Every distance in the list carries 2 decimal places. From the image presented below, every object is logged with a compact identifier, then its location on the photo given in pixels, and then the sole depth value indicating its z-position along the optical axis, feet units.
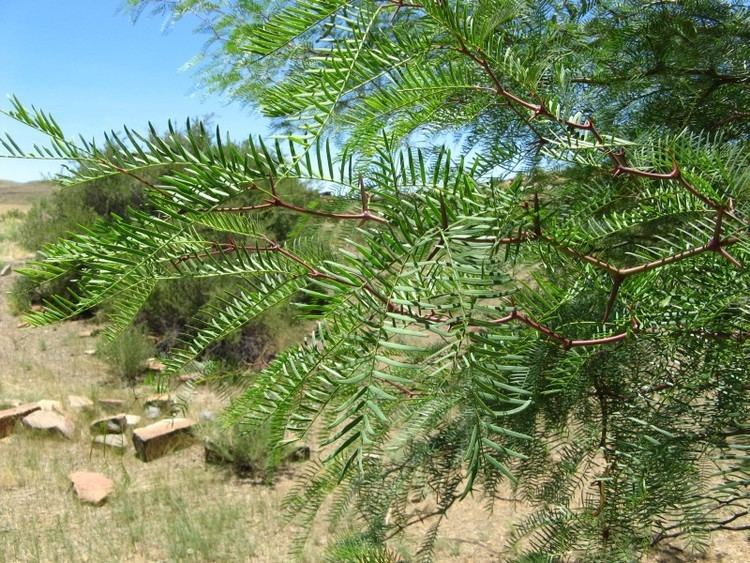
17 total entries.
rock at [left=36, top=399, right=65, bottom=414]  14.60
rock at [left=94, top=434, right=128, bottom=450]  13.43
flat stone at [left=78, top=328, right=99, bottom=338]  21.28
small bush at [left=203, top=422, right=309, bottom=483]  12.23
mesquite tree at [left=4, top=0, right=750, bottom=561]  0.98
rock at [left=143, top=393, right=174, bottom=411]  15.88
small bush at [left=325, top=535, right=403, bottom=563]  2.78
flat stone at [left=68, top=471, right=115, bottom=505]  10.60
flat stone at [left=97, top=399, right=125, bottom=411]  15.56
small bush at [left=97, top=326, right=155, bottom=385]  17.88
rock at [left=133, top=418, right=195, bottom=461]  13.00
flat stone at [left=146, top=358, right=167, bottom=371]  18.25
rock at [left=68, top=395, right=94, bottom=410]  15.30
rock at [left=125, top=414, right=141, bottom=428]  14.43
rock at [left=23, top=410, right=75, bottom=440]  13.44
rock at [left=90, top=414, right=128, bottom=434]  13.93
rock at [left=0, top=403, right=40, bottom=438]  13.66
